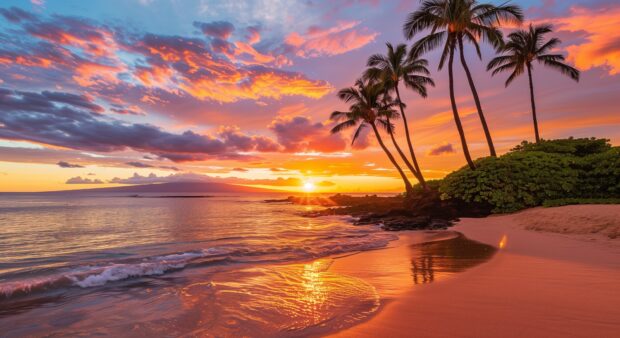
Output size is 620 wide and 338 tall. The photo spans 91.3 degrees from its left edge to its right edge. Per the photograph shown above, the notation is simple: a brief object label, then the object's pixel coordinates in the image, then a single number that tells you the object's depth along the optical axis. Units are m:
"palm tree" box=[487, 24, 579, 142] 27.41
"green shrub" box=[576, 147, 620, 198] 16.03
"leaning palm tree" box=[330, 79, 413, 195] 28.55
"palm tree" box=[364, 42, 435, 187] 27.02
